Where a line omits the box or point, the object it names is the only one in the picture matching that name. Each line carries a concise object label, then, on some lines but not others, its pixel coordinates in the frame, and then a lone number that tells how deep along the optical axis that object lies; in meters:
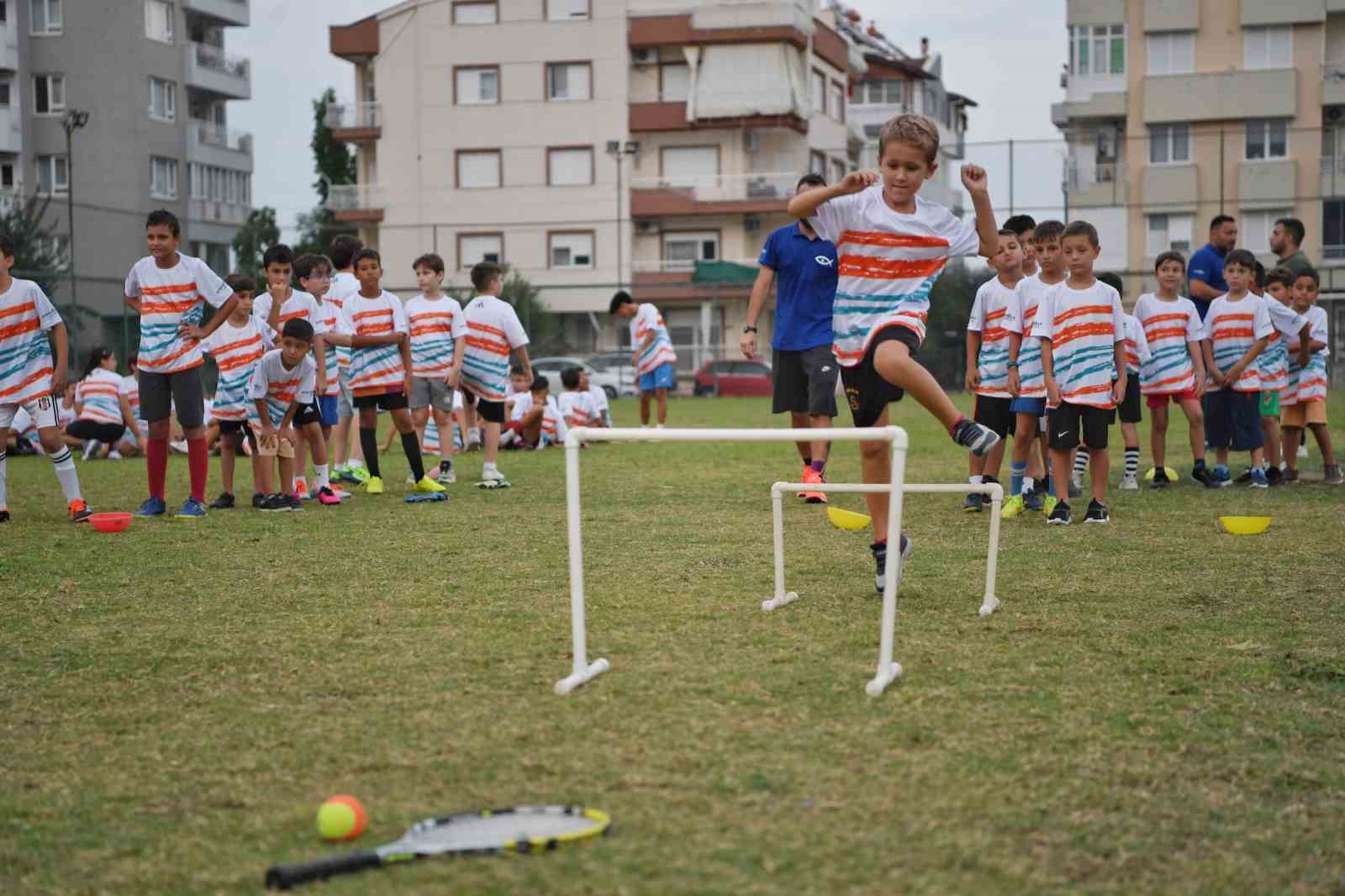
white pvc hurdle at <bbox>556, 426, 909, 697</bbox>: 4.42
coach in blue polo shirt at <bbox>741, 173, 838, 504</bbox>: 10.59
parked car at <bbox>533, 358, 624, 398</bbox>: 42.98
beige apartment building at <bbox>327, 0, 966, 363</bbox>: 54.19
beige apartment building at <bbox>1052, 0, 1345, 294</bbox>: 42.00
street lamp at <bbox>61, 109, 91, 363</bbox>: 27.06
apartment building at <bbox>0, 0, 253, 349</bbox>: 51.28
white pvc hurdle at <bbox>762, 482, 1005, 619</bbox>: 5.68
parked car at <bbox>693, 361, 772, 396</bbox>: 42.88
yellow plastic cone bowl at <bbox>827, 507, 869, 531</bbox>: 7.80
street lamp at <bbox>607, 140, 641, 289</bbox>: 52.09
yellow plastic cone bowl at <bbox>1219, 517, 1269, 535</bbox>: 8.46
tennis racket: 3.01
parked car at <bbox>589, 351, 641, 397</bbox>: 43.16
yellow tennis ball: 3.24
